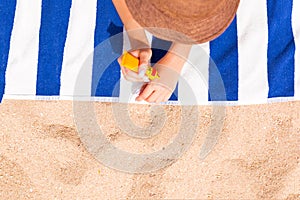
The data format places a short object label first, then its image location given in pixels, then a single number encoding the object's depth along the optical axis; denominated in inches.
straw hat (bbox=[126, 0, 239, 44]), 63.7
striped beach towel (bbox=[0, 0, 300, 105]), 77.2
